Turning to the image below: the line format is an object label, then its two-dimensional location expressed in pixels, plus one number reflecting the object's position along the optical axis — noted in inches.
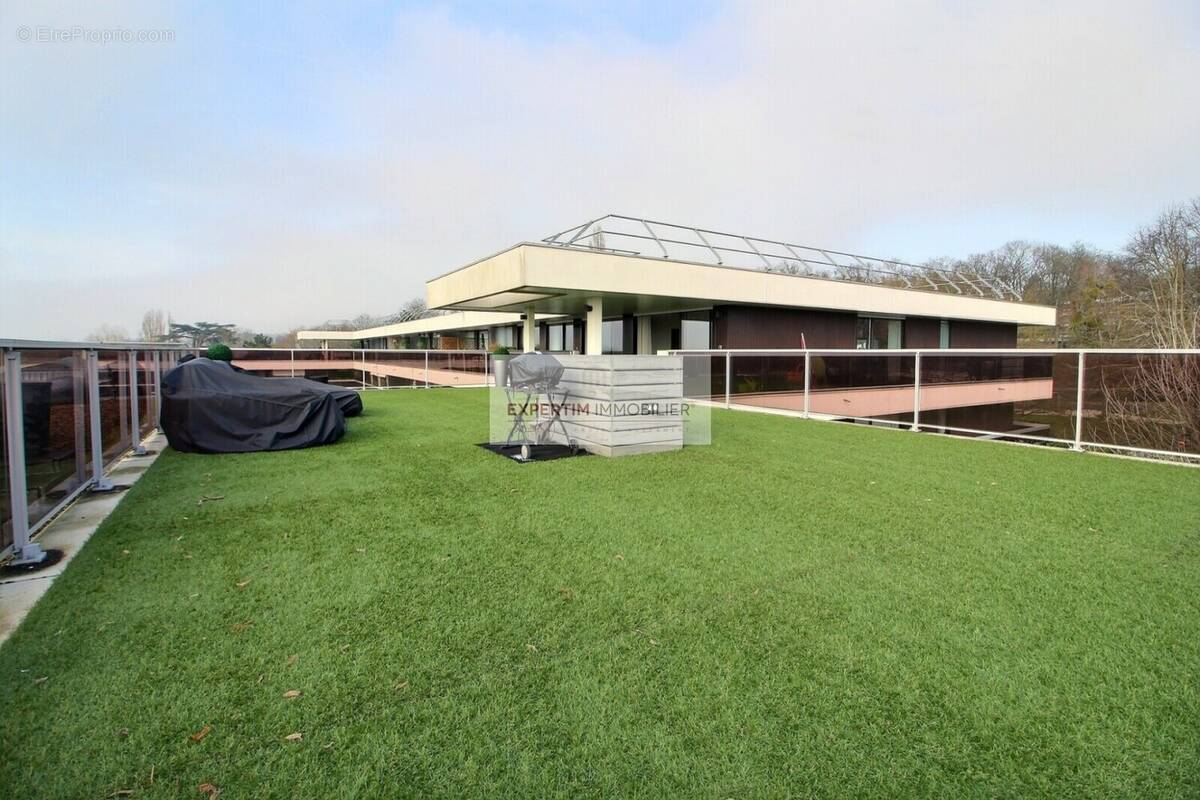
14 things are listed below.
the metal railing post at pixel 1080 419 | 253.3
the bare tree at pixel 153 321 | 1631.4
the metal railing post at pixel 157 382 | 321.7
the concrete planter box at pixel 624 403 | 238.5
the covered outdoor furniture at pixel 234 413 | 247.8
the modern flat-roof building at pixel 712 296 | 556.7
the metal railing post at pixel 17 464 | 123.4
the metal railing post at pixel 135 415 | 254.4
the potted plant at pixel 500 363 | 606.9
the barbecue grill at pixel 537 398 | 243.9
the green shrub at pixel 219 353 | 373.7
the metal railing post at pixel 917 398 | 325.1
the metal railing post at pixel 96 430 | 187.6
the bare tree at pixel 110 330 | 1116.9
